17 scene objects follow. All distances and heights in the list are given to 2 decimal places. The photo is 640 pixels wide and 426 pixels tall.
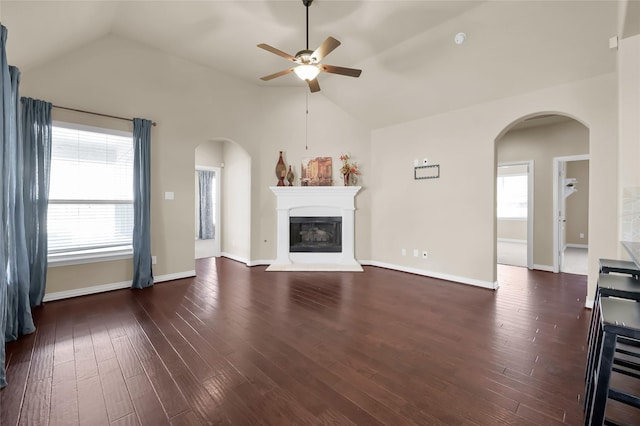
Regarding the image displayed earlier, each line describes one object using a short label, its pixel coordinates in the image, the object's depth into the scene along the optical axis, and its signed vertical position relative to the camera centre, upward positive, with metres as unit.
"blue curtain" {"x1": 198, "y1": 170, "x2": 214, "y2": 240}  7.90 +0.16
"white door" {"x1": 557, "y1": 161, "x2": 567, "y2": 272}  5.21 +0.06
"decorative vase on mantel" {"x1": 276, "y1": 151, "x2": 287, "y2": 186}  5.56 +0.76
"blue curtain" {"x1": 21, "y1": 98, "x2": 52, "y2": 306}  3.18 +0.30
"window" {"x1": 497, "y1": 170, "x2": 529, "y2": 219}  8.84 +0.40
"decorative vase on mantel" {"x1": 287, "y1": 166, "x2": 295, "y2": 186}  5.60 +0.65
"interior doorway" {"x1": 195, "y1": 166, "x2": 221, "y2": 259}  7.84 +0.02
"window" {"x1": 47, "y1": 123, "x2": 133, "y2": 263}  3.52 +0.20
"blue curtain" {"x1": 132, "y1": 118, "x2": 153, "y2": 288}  4.01 +0.12
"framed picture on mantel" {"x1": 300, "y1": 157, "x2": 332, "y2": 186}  5.64 +0.73
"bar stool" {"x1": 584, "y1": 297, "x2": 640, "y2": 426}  1.20 -0.66
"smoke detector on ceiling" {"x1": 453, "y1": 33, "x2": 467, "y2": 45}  3.41 +2.10
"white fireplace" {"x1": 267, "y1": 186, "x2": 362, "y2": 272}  5.53 -0.07
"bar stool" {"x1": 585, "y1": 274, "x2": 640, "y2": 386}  1.76 -0.52
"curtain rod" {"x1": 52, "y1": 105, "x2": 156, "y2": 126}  3.51 +1.28
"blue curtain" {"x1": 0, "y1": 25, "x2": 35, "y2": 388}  1.98 -0.11
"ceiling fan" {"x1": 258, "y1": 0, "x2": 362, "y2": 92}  2.86 +1.61
